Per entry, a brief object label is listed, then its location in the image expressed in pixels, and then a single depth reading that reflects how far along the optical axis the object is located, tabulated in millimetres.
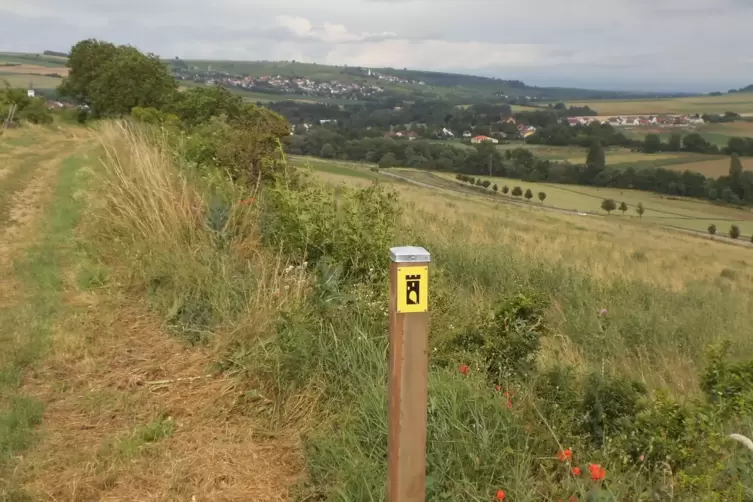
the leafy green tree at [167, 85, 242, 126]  22528
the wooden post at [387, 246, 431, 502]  2211
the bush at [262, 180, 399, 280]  5133
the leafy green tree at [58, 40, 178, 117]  35812
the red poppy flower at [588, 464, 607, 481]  2441
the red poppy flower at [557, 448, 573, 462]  2651
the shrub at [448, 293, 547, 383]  3771
